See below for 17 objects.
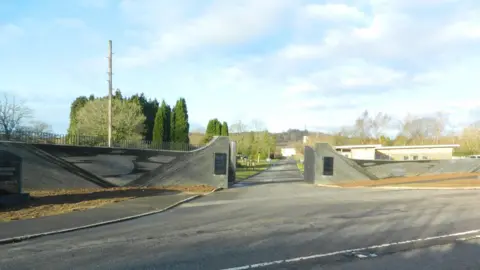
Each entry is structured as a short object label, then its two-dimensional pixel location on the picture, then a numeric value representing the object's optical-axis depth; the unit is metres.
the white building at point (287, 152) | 176.00
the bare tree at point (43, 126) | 43.04
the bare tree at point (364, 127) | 84.00
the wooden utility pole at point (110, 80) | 26.35
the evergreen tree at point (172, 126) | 47.88
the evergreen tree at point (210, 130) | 60.53
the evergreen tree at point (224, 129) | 63.28
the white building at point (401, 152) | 47.44
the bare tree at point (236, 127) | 88.34
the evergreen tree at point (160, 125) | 45.44
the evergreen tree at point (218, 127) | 61.31
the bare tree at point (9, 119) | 36.94
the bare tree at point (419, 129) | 81.41
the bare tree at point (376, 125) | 82.75
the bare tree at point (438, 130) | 79.62
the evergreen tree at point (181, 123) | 47.88
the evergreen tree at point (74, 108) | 48.94
